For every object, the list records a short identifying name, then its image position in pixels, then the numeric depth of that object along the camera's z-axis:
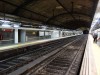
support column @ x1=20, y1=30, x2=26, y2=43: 11.99
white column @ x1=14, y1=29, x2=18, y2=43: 10.52
